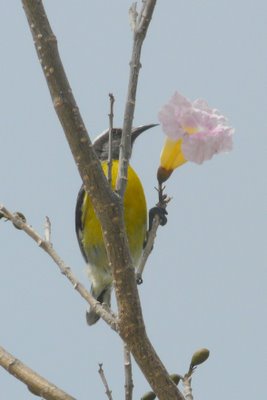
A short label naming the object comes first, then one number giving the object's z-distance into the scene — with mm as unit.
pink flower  5727
